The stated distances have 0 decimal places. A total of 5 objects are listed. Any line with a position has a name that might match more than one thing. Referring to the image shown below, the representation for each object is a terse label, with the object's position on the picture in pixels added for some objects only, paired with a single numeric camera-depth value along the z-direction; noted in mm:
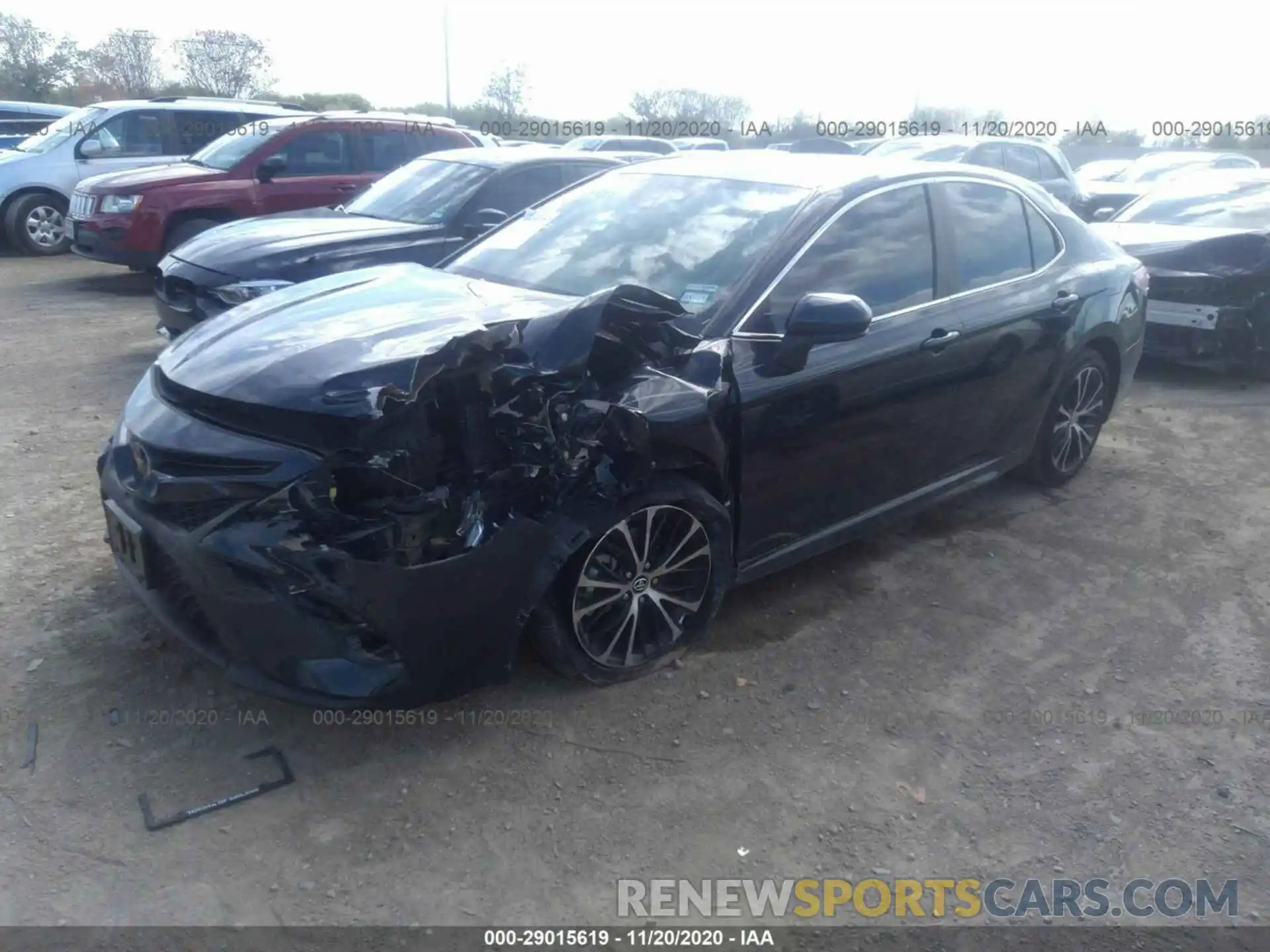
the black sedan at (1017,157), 12641
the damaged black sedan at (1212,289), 7598
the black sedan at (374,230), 6504
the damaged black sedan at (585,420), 2943
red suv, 9734
